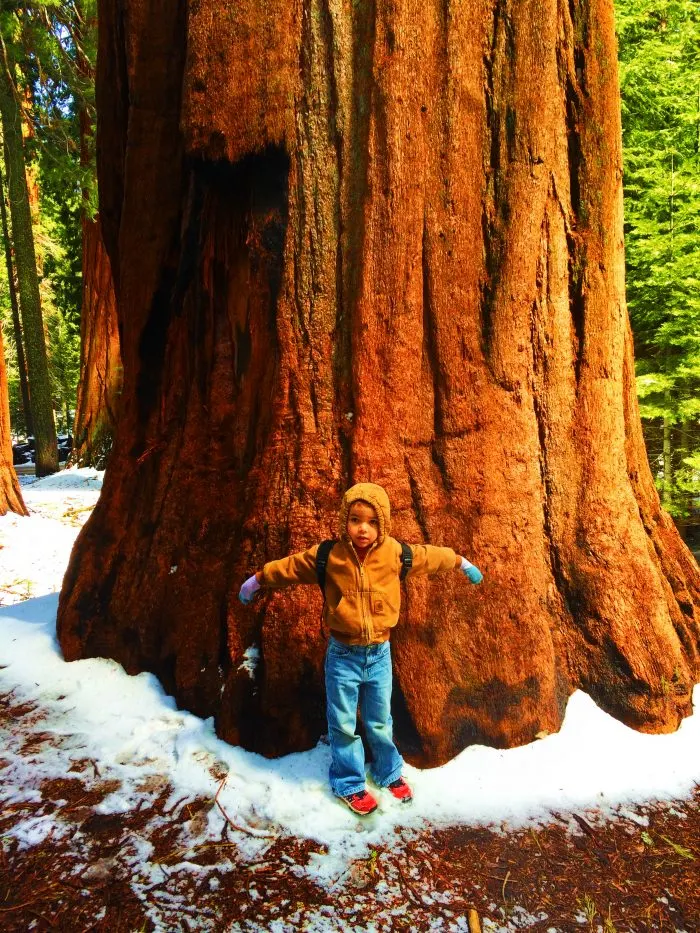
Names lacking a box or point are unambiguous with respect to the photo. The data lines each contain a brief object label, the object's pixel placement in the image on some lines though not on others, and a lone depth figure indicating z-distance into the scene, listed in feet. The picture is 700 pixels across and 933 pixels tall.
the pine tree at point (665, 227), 38.60
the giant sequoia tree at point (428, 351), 10.29
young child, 9.10
